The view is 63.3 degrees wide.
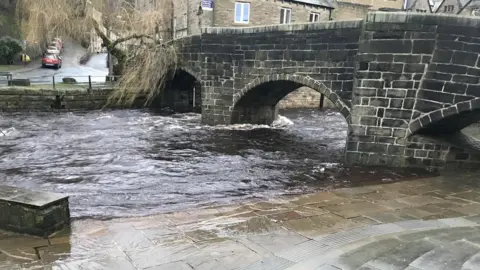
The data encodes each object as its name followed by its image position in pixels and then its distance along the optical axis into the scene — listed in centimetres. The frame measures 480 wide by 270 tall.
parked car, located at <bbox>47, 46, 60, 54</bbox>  3356
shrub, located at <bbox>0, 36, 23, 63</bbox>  2916
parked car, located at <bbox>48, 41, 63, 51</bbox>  3488
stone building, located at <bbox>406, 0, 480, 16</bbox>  3114
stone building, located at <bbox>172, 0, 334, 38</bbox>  2234
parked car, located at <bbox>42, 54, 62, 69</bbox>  3155
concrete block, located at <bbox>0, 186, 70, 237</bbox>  458
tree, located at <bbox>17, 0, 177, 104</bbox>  1839
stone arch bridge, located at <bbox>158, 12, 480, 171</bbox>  844
